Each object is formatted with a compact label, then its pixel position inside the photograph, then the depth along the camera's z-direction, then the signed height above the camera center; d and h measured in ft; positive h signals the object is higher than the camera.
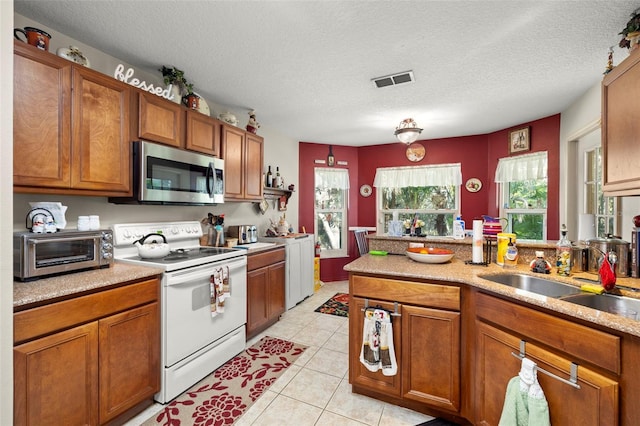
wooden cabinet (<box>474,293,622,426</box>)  3.49 -2.15
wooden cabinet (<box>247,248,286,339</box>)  9.08 -2.74
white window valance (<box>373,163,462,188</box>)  15.10 +2.04
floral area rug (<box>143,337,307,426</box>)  5.75 -4.22
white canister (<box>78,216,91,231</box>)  5.85 -0.28
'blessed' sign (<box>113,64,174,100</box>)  6.50 +3.15
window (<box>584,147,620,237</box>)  7.71 +0.39
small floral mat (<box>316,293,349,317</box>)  11.61 -4.14
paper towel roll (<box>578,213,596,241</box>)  6.23 -0.32
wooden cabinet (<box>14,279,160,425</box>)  4.13 -2.54
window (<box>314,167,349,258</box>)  16.58 +0.11
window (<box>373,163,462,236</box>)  15.30 +0.99
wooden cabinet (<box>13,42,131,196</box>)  4.82 +1.62
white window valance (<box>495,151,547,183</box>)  11.97 +2.03
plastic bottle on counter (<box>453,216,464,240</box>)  7.93 -0.48
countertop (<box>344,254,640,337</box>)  3.52 -1.28
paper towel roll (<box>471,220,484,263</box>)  6.56 -0.75
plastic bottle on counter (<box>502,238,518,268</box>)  6.31 -0.98
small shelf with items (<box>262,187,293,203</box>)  12.58 +0.93
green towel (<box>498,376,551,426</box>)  3.96 -2.82
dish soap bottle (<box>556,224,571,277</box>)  5.64 -0.90
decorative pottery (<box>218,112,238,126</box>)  9.79 +3.30
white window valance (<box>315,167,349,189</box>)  16.46 +2.03
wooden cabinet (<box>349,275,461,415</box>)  5.52 -2.68
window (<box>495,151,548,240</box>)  12.16 +0.89
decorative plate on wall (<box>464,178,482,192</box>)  14.67 +1.45
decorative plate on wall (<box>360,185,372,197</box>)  17.15 +1.34
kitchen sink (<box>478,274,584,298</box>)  5.21 -1.42
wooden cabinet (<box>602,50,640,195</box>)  4.31 +1.41
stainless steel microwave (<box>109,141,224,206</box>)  6.68 +0.94
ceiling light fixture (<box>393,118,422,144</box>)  9.95 +2.90
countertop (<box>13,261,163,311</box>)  4.17 -1.25
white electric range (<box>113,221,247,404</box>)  6.17 -2.26
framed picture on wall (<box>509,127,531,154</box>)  12.34 +3.25
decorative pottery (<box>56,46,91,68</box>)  5.53 +3.15
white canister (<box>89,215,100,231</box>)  5.95 -0.26
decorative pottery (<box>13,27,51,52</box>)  5.08 +3.19
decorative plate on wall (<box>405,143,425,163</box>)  15.56 +3.37
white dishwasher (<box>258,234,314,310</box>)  11.62 -2.40
